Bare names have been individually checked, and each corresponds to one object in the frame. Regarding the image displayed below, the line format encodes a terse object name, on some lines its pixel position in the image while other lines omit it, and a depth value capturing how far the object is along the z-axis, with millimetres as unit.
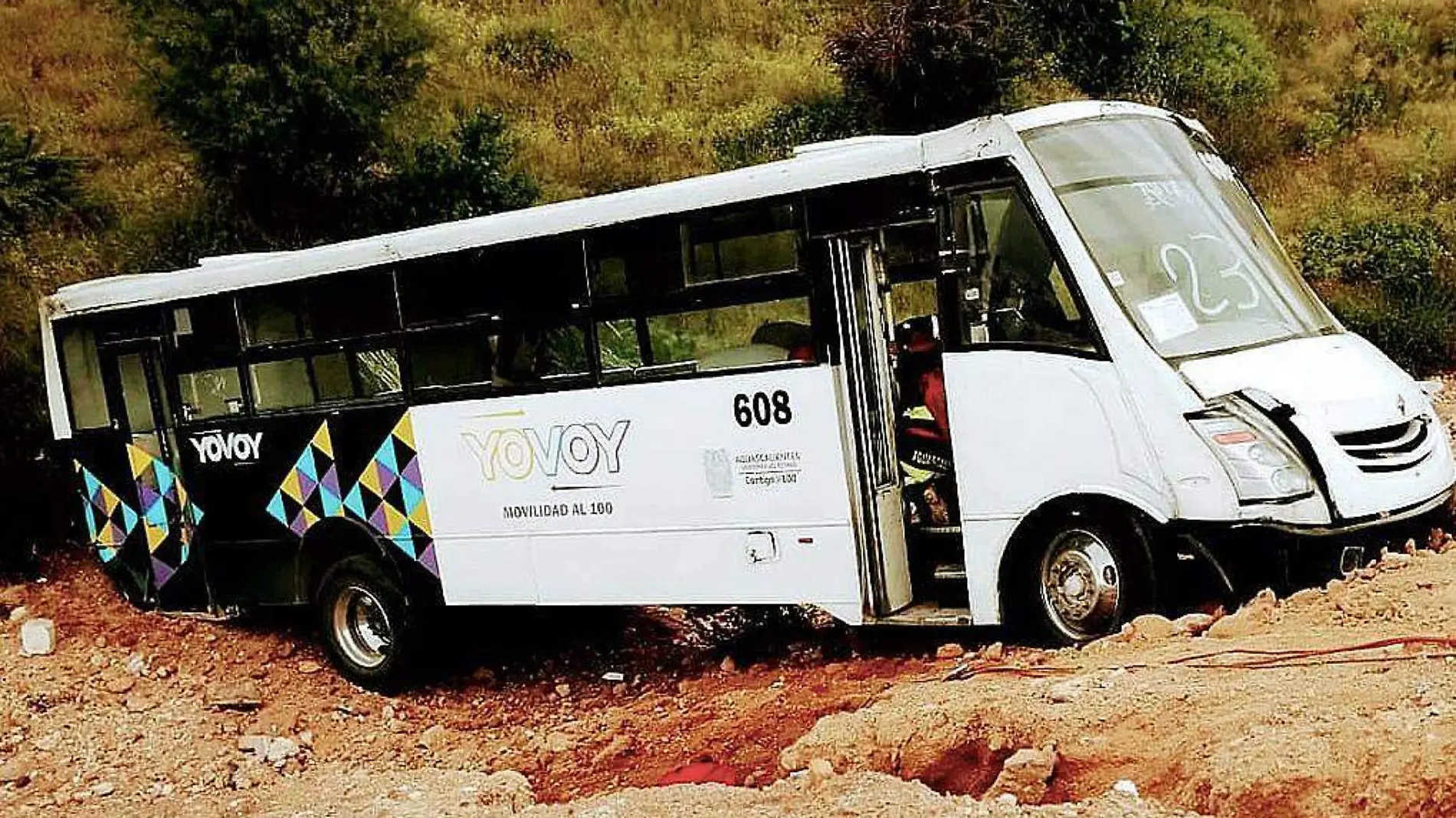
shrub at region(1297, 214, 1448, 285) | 18719
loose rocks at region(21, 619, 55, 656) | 11609
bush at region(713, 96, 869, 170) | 23875
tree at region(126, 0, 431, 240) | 18656
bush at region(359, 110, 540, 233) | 19250
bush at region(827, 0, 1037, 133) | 21719
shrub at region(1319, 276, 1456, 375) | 17859
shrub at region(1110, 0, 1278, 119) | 24344
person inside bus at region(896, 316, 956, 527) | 8062
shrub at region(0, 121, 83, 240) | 15922
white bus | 6914
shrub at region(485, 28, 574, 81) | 28750
